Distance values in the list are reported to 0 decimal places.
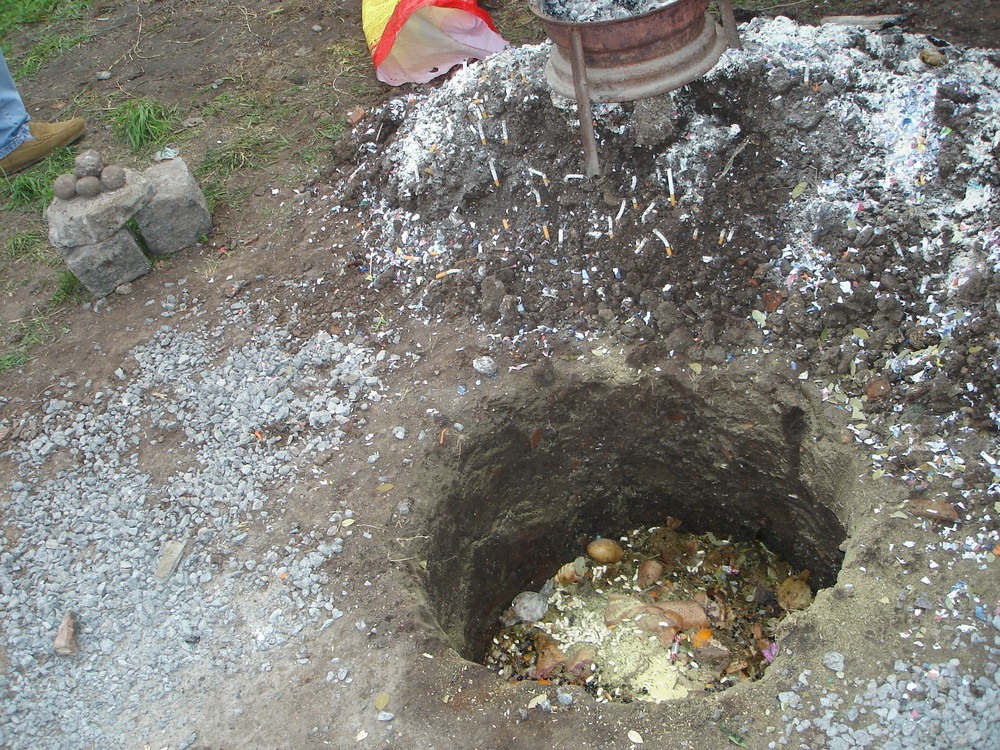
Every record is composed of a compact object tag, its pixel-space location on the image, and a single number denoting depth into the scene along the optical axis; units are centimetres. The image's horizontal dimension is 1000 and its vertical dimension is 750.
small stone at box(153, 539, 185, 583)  335
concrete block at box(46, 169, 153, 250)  441
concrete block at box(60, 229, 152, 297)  448
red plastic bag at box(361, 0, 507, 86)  510
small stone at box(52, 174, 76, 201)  443
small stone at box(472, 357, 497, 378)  383
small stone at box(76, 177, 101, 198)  445
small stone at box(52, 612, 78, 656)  314
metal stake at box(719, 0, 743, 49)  382
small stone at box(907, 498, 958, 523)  299
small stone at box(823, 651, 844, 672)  273
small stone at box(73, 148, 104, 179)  452
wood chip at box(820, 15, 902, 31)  460
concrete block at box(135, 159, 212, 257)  462
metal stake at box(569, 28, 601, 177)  346
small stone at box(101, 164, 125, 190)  449
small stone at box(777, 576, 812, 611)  383
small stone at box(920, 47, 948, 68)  405
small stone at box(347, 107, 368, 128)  521
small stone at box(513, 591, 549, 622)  407
